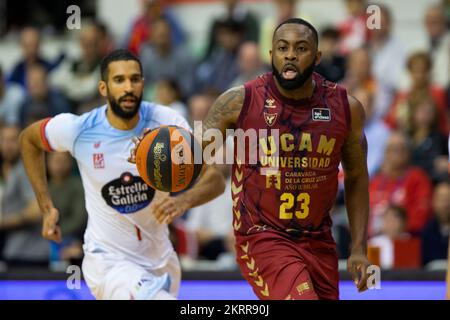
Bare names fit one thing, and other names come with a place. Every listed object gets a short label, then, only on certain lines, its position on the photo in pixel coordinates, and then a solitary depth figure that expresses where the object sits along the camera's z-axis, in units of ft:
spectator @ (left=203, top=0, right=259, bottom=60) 44.55
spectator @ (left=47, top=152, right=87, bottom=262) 37.47
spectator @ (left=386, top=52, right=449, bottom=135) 39.09
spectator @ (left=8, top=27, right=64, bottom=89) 45.83
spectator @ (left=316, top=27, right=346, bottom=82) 40.75
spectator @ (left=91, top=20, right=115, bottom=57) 44.42
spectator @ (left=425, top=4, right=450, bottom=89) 41.70
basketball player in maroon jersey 21.97
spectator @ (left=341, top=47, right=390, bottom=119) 39.75
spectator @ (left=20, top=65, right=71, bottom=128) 42.98
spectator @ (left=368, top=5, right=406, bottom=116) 40.91
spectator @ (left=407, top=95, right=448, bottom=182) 37.24
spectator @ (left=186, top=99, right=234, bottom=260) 37.06
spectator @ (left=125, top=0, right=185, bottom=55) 45.78
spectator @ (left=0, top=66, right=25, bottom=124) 44.80
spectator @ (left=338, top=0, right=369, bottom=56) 42.65
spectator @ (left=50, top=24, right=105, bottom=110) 44.01
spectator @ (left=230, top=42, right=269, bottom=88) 41.09
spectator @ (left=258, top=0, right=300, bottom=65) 42.78
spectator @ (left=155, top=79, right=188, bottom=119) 40.78
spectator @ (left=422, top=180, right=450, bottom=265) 34.78
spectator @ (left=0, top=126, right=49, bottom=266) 38.34
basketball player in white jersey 24.64
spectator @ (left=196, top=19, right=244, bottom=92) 43.14
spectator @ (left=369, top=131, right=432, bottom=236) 36.27
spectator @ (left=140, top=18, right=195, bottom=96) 43.96
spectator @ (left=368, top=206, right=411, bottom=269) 34.76
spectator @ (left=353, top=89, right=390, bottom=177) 38.50
